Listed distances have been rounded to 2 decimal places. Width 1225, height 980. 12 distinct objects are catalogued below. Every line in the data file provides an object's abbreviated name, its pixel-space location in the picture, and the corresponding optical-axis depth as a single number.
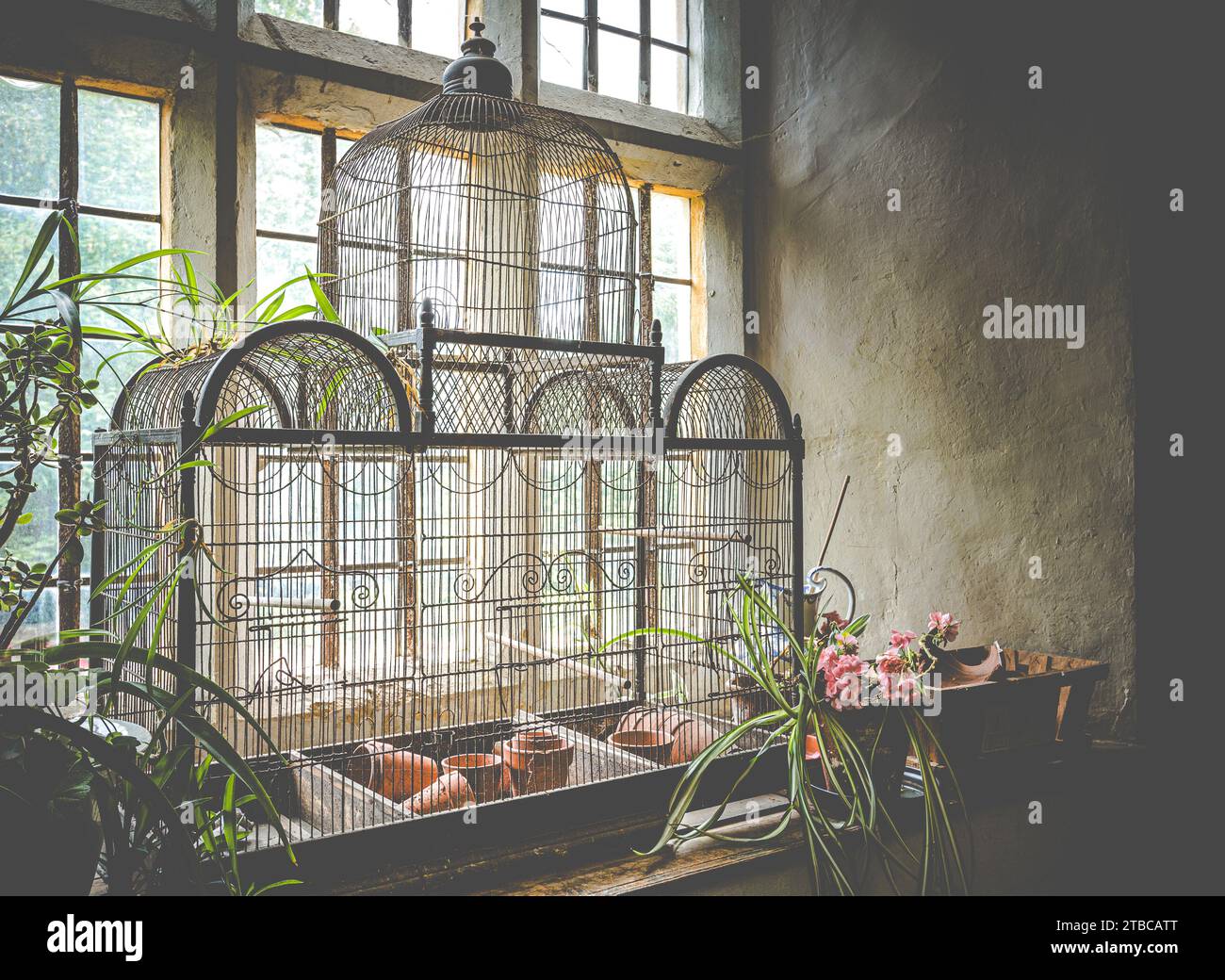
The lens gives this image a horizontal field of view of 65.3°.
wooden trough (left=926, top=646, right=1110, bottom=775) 2.81
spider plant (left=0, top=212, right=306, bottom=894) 1.42
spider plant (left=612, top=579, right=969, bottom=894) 2.16
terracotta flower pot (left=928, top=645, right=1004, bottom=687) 3.14
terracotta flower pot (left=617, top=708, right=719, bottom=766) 2.84
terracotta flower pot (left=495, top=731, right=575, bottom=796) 2.57
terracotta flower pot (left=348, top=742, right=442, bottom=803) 2.43
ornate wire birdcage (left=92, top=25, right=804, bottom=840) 2.30
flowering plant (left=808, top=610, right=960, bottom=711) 2.31
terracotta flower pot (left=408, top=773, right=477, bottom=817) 2.29
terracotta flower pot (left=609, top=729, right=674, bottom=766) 2.78
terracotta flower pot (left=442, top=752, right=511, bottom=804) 2.49
